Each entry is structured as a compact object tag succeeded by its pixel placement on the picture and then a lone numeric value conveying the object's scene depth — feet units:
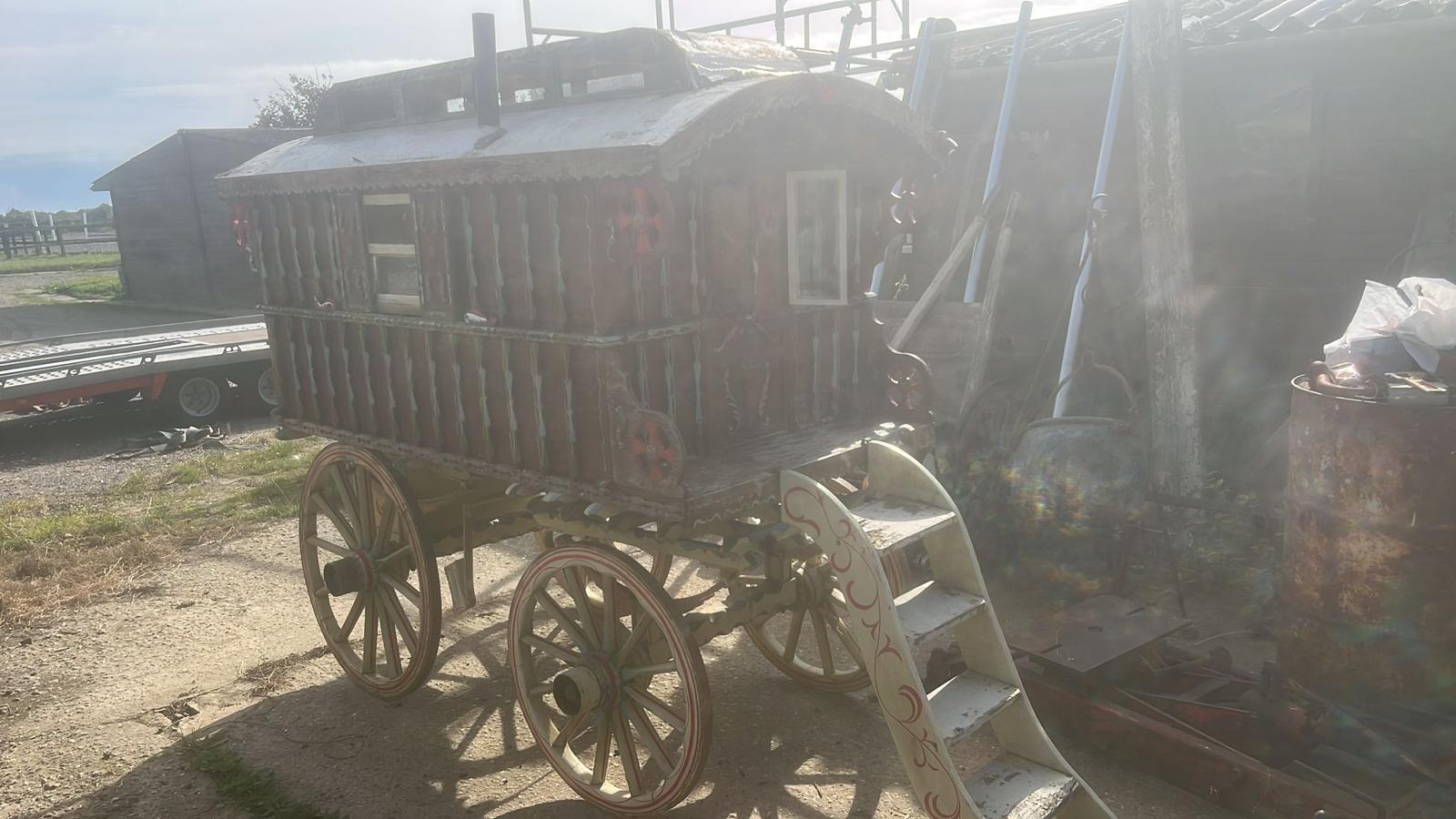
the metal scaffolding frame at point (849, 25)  34.83
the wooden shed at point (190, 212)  74.02
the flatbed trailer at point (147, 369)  36.73
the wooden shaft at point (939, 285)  26.43
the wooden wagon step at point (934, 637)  11.81
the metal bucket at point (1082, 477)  21.68
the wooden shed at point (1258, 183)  26.09
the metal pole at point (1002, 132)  28.60
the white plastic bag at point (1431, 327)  14.28
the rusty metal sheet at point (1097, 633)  15.62
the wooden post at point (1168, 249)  23.43
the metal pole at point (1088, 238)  25.07
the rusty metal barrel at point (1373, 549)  13.70
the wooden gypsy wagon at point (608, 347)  13.04
